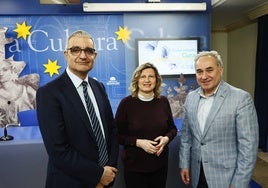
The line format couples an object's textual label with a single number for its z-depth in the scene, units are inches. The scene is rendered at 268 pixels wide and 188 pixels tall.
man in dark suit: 48.6
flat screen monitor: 157.4
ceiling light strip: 144.3
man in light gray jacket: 55.7
